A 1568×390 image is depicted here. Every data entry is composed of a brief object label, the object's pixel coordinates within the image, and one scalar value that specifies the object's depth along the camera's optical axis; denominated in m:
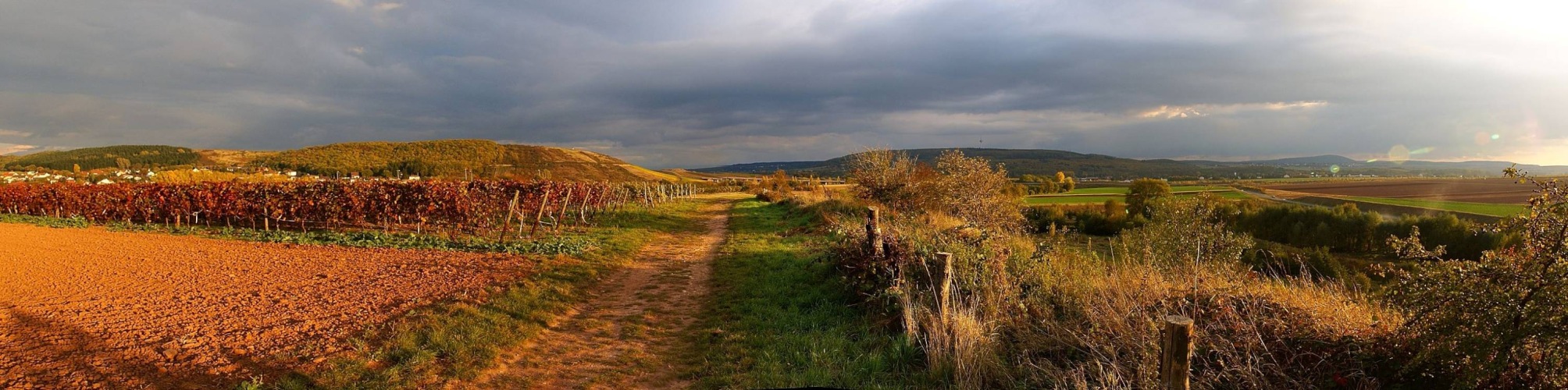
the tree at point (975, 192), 18.19
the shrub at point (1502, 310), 2.86
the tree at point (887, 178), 22.03
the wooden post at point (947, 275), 6.08
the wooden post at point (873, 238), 8.27
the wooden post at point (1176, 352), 2.86
